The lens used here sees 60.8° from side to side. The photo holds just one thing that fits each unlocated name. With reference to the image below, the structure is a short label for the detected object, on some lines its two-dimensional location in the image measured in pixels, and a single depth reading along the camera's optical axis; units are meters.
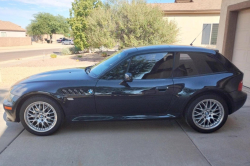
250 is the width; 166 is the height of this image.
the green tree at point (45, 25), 54.78
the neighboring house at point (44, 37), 58.96
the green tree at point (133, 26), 12.05
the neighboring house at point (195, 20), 14.10
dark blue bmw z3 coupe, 3.76
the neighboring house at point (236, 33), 7.33
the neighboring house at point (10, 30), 46.62
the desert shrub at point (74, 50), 24.30
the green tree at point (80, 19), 20.47
